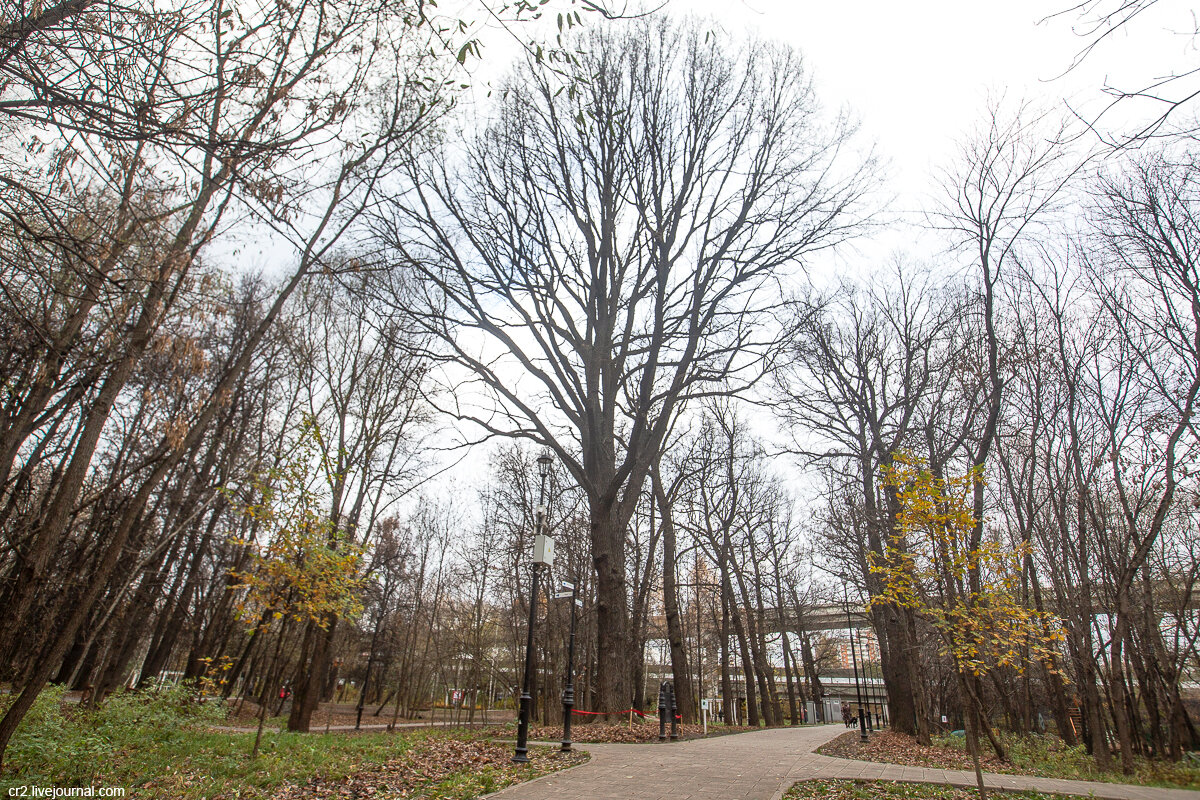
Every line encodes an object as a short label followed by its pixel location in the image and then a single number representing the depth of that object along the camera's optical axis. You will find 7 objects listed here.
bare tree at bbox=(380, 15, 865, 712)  10.55
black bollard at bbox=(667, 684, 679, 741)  10.47
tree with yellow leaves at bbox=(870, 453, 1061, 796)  6.20
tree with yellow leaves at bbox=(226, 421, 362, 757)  7.80
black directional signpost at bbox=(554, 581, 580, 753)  8.42
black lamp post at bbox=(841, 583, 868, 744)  15.39
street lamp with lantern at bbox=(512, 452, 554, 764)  7.77
